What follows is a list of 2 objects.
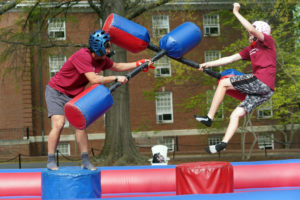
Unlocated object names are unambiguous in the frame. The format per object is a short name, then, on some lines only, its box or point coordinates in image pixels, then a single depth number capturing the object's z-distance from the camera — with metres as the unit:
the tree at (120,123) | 14.28
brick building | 24.75
